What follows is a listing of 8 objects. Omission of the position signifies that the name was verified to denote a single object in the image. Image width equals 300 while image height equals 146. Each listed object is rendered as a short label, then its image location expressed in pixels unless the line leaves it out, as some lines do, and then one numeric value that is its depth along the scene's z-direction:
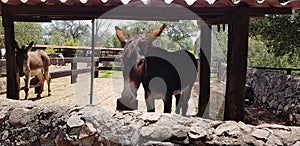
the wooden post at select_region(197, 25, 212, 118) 5.57
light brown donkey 6.91
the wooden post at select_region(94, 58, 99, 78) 13.09
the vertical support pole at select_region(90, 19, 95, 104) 5.52
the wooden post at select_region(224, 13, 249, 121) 3.38
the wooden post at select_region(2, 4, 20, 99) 3.66
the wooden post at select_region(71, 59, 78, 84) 9.78
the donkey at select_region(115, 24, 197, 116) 3.89
